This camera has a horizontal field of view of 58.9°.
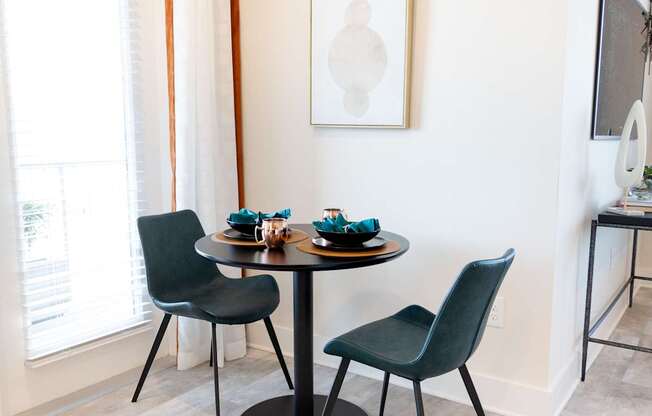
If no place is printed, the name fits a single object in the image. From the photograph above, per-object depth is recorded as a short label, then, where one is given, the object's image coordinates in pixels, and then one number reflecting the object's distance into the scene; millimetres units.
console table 2454
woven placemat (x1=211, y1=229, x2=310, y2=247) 2060
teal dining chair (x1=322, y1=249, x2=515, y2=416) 1610
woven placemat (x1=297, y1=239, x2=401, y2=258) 1882
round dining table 1806
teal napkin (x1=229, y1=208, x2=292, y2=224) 2133
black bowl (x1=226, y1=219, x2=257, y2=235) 2131
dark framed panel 2570
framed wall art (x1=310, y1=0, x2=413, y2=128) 2414
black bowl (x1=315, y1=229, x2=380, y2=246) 1938
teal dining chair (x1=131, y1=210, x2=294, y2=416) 2219
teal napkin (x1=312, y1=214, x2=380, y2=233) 1945
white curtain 2615
